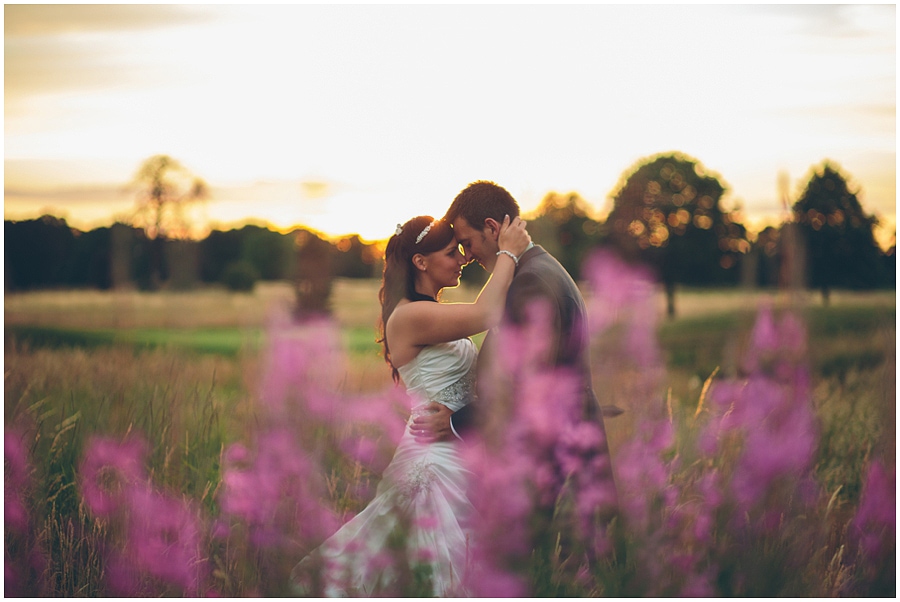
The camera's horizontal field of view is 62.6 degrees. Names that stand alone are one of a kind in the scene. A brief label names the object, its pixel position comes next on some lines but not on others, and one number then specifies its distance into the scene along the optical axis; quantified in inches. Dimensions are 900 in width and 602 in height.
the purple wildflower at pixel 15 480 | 171.3
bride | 143.3
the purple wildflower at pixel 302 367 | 186.2
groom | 139.3
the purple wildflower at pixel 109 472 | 164.4
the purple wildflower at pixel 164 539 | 150.9
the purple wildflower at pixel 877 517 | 163.9
